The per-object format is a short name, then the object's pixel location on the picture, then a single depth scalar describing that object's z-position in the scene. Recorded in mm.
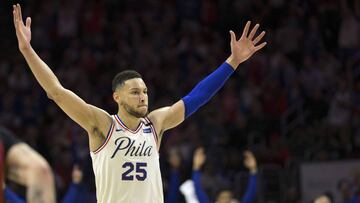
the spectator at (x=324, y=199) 18734
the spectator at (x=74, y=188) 18609
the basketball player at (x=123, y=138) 12336
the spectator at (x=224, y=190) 20484
